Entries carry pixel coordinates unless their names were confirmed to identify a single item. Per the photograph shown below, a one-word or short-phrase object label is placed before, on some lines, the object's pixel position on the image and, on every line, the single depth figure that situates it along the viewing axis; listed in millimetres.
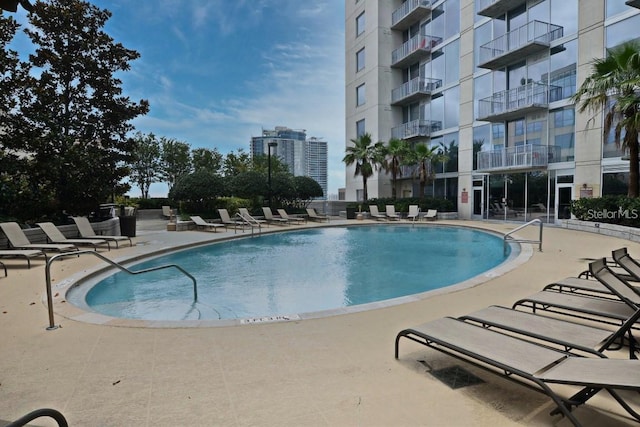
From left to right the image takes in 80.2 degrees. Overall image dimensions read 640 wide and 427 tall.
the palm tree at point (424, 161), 23889
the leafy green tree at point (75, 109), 12203
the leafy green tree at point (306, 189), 24094
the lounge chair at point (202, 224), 16984
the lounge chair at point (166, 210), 24831
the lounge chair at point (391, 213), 23016
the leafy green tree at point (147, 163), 36444
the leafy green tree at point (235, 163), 43069
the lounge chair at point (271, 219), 20375
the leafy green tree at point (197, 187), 20219
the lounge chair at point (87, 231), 11462
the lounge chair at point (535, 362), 2176
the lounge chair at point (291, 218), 21002
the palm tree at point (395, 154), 24641
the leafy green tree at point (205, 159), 39438
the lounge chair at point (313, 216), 22328
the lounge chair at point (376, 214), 23600
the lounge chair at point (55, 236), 10461
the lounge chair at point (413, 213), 22291
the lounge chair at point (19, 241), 9163
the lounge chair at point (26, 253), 8166
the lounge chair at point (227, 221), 18109
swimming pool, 6461
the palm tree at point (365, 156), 25906
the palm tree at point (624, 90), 12156
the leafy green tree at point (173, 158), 37688
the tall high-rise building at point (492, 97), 16516
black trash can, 13750
